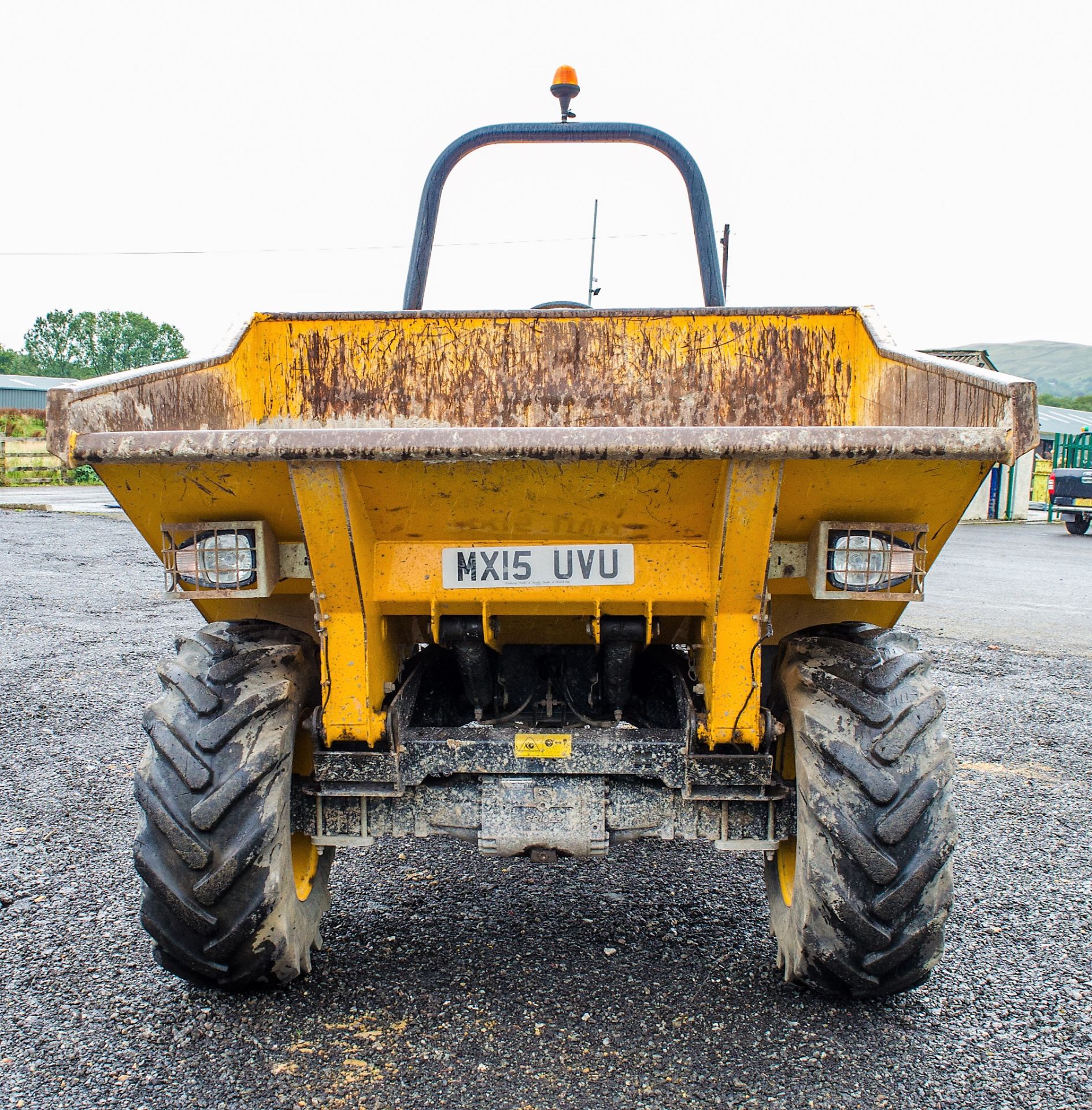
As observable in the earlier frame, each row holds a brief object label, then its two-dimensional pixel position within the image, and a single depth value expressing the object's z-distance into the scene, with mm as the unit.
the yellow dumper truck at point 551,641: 2182
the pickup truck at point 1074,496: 19422
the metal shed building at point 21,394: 56688
